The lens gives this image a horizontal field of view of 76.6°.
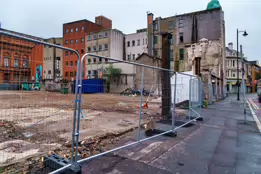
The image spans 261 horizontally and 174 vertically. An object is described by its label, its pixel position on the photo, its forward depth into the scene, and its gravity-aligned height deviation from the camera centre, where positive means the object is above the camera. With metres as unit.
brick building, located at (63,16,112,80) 50.78 +17.22
